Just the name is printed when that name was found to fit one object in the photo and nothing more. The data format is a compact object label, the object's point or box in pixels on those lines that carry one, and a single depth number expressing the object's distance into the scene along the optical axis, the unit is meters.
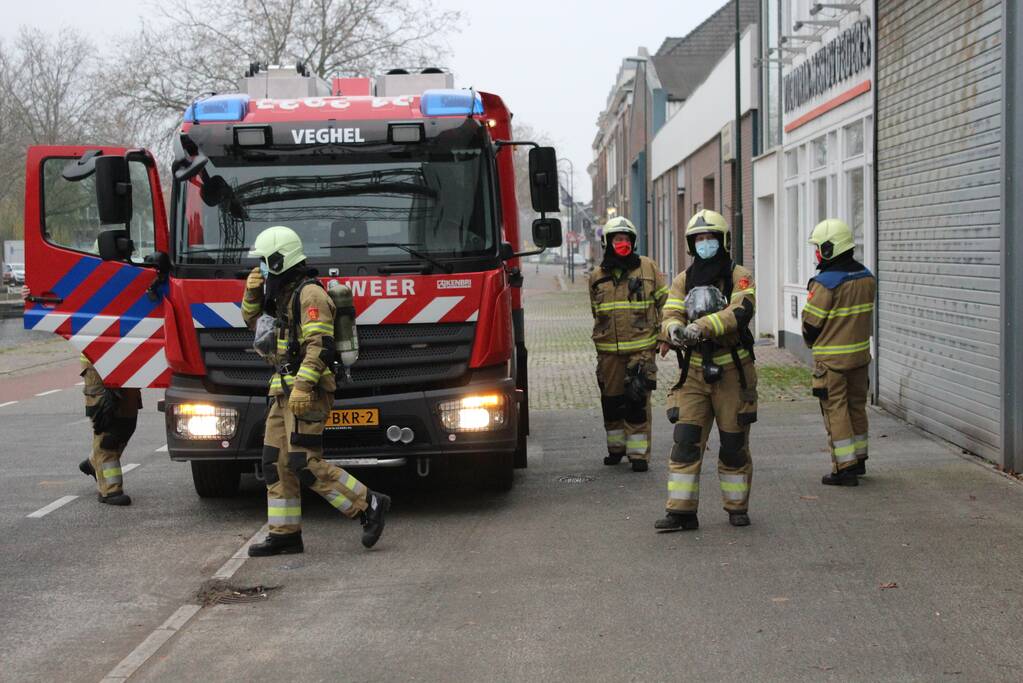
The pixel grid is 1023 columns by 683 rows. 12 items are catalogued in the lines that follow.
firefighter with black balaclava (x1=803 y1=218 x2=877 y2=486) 8.97
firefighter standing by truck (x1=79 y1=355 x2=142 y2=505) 9.19
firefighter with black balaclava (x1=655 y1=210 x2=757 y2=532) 7.69
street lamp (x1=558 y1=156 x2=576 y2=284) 73.69
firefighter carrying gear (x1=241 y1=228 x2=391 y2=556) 7.25
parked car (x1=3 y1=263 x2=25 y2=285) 64.45
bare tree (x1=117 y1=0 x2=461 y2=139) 38.00
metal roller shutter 9.79
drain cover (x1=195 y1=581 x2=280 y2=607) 6.57
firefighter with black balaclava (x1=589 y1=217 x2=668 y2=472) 10.01
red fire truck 8.27
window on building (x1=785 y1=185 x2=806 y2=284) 20.38
